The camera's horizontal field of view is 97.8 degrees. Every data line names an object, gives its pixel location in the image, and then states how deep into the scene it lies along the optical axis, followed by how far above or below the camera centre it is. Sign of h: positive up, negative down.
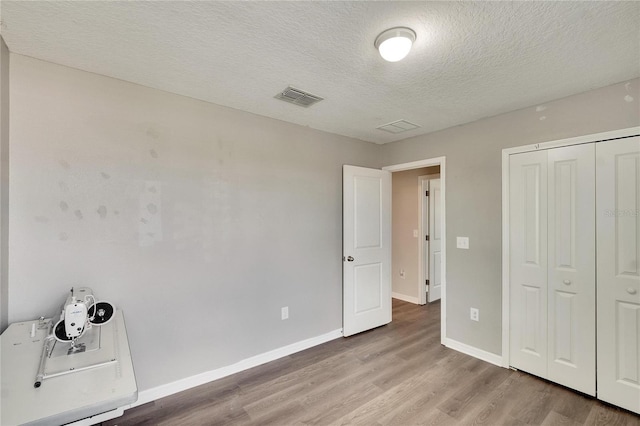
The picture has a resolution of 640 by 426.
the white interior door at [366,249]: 3.44 -0.44
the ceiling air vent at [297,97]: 2.29 +1.01
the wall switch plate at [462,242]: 3.03 -0.31
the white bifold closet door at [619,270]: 2.05 -0.43
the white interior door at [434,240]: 4.73 -0.43
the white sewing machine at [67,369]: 0.92 -0.63
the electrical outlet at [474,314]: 2.92 -1.05
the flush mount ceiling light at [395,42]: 1.53 +0.97
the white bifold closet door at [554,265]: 2.26 -0.44
